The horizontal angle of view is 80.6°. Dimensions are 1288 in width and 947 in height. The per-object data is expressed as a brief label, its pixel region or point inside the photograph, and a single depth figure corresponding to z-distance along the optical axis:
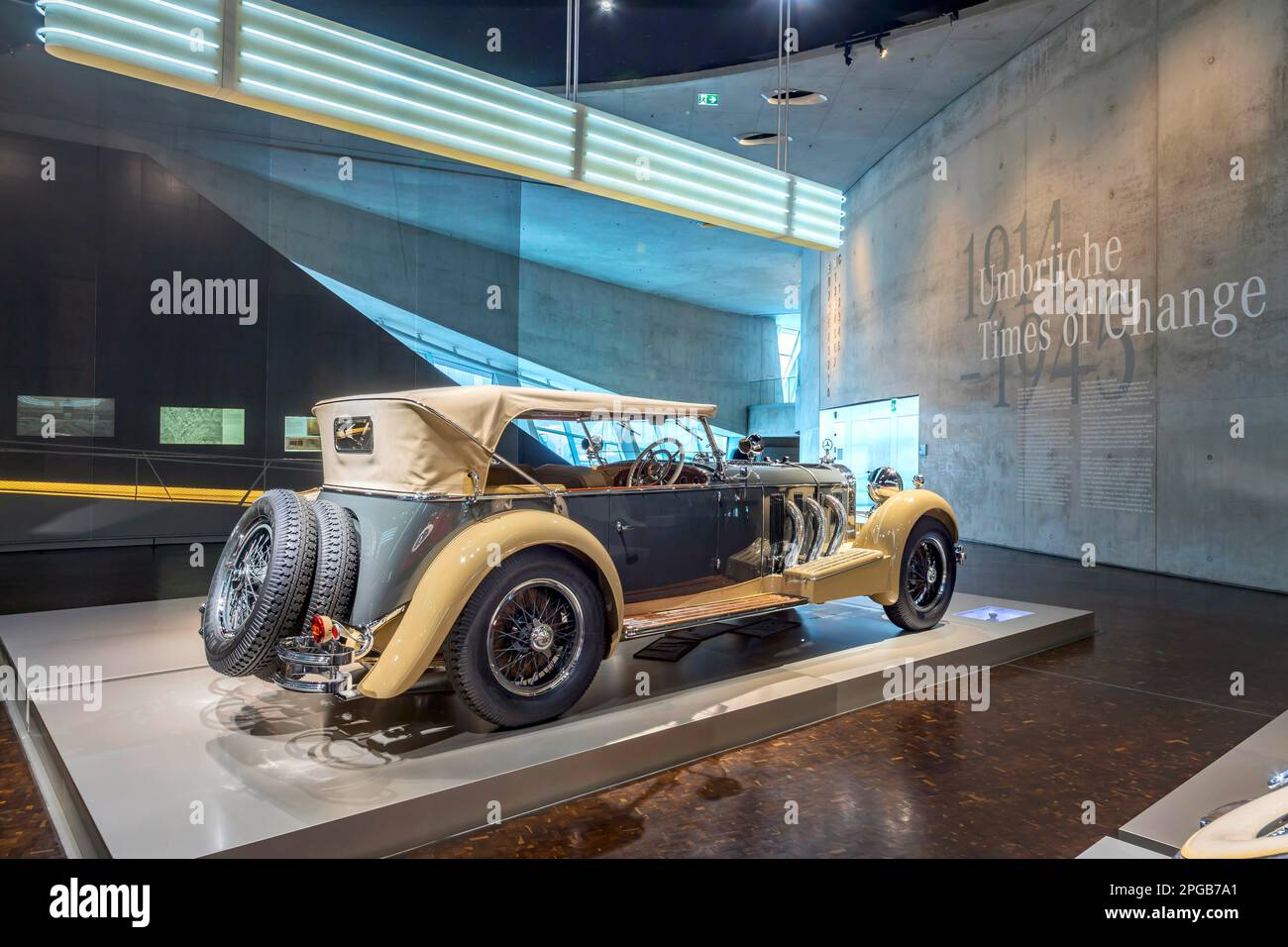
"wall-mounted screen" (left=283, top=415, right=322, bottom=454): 11.12
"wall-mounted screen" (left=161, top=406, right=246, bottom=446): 10.42
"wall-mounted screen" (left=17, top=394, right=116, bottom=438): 9.52
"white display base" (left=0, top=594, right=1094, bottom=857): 2.31
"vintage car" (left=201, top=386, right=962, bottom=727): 2.92
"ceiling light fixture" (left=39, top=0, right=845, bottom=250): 3.48
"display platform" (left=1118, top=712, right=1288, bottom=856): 2.41
